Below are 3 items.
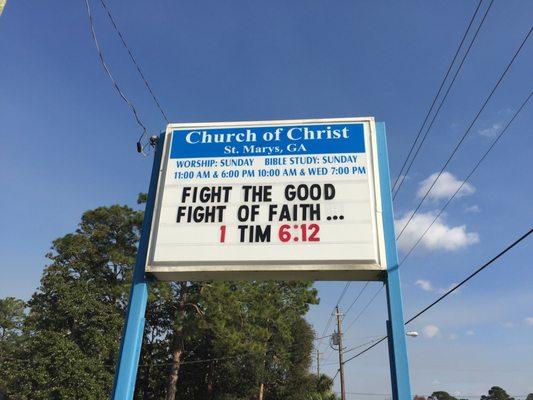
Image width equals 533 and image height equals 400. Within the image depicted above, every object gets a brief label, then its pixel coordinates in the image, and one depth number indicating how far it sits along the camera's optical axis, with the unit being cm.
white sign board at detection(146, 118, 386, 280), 599
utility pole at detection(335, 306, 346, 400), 3228
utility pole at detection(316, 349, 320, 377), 6238
